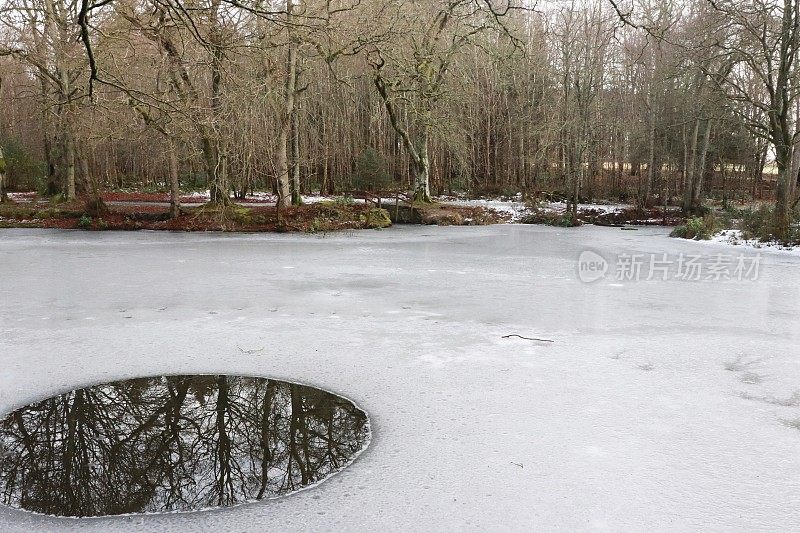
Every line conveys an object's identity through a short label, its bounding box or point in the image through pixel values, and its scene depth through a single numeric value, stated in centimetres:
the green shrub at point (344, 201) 1945
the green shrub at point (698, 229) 1580
